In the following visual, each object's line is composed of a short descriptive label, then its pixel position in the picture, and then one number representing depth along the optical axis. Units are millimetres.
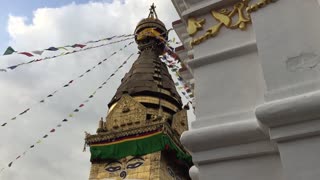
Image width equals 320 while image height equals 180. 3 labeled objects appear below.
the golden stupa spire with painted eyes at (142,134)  10971
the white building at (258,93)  2206
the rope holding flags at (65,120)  9747
